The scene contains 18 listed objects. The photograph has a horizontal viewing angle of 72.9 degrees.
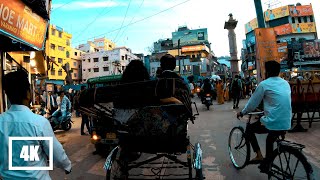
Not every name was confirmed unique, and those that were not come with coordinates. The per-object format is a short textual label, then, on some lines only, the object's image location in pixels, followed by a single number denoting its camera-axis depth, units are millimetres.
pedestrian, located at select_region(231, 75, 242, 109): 12544
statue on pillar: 26961
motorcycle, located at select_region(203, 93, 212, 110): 13397
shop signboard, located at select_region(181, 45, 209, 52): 66456
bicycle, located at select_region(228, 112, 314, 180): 2829
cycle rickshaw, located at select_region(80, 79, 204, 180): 3115
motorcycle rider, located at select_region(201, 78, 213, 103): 13753
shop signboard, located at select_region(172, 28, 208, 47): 70994
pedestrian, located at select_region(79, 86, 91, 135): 8688
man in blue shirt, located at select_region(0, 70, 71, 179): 1725
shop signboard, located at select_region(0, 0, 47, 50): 5421
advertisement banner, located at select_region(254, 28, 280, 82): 10060
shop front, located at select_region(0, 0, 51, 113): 5549
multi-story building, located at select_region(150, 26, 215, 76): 57995
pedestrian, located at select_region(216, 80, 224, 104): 16623
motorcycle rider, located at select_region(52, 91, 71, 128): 9846
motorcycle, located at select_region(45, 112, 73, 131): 9846
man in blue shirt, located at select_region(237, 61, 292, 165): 3260
